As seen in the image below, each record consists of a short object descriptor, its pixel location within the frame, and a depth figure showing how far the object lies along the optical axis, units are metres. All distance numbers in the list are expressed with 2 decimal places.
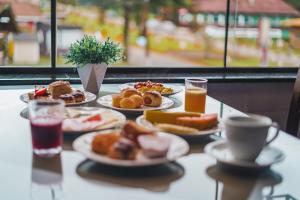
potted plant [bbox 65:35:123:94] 1.81
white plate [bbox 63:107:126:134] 1.32
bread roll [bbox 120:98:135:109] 1.56
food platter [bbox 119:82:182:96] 1.90
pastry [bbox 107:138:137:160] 1.01
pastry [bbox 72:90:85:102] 1.66
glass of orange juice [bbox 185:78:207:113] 1.52
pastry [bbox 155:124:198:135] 1.25
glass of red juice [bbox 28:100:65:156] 1.11
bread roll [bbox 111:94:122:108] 1.61
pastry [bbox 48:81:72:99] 1.68
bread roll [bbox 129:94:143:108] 1.57
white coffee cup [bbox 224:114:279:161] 1.03
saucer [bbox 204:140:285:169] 1.04
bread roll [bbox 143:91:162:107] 1.61
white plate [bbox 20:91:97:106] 1.64
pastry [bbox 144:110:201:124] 1.34
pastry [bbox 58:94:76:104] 1.62
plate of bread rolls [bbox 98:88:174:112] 1.57
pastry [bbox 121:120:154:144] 1.08
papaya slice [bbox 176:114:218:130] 1.29
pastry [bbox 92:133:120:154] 1.05
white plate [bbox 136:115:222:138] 1.24
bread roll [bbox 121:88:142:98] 1.63
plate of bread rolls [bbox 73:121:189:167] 1.01
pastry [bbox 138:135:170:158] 1.03
